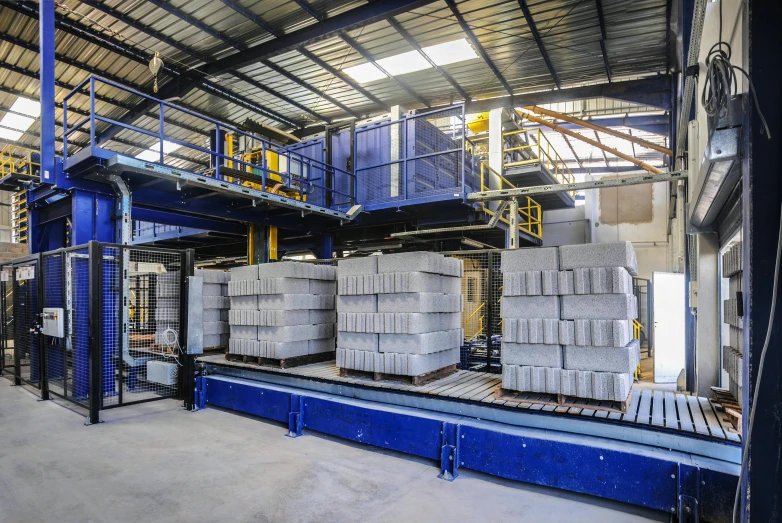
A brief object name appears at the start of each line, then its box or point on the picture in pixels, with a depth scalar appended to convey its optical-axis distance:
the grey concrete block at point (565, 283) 4.72
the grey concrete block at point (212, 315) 8.98
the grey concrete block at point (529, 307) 4.84
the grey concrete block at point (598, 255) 4.57
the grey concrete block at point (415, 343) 5.71
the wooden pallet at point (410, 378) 5.74
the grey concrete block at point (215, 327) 8.97
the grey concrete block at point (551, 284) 4.81
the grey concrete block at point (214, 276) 8.88
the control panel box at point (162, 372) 7.15
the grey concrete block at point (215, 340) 8.97
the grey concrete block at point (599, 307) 4.46
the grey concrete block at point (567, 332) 4.66
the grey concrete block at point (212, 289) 8.85
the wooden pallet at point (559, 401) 4.51
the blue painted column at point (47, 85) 7.35
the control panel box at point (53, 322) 7.20
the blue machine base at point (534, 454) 3.59
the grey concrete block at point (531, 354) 4.80
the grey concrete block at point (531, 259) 4.90
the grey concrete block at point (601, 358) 4.44
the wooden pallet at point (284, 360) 7.05
